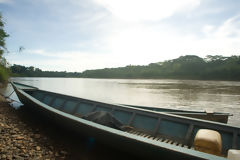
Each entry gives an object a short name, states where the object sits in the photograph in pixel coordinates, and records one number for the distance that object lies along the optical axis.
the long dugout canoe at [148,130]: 2.36
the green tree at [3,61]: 17.30
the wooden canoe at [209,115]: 5.27
